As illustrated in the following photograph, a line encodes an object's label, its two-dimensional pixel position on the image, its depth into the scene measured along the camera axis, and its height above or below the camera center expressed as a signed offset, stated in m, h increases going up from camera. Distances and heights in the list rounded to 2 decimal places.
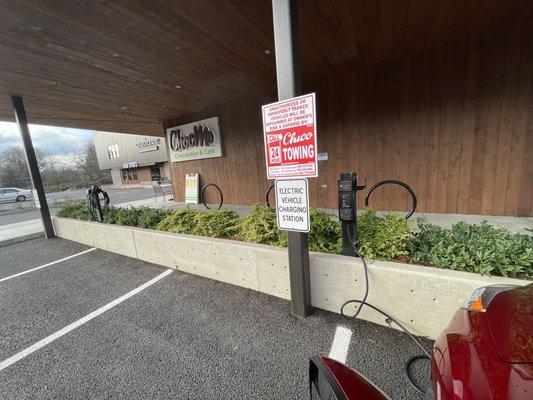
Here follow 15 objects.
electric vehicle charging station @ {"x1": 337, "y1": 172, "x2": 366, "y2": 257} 2.19 -0.48
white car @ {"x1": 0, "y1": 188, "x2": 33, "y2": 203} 18.43 -0.98
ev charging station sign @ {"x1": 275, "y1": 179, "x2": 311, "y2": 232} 1.99 -0.36
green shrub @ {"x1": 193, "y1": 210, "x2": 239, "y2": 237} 3.29 -0.79
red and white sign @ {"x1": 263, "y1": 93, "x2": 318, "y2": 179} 1.83 +0.18
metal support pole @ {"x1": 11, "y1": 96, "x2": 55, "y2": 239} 5.36 +0.39
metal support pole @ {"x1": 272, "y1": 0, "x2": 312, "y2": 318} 1.81 +0.77
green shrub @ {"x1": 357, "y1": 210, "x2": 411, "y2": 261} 2.19 -0.78
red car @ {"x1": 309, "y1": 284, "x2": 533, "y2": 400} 0.68 -0.65
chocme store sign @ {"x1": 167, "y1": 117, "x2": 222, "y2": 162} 7.21 +0.83
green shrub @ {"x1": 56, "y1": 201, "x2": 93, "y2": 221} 5.56 -0.82
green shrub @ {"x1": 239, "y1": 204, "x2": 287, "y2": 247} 2.80 -0.79
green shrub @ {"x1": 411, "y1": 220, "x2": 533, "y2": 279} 1.81 -0.82
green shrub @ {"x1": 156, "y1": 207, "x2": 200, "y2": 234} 3.58 -0.80
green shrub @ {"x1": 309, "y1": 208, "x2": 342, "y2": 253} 2.51 -0.82
